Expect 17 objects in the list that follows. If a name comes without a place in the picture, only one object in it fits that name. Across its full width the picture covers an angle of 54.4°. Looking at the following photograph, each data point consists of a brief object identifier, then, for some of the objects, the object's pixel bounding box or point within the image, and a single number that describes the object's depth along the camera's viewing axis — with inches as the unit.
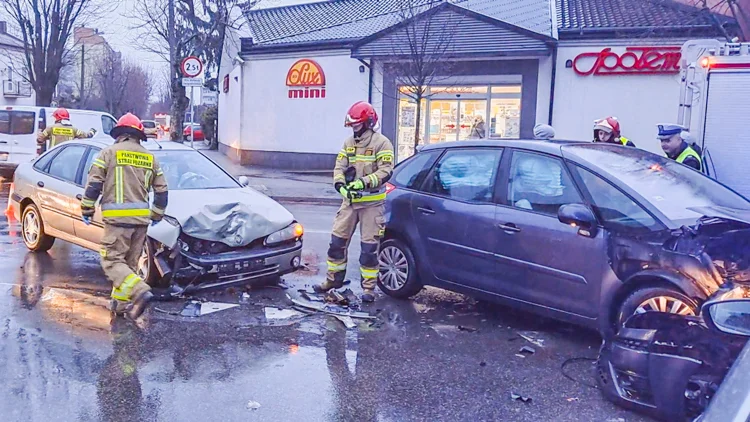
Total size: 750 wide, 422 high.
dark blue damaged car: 185.9
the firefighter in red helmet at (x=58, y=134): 523.8
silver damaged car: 256.8
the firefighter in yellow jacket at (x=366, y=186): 261.1
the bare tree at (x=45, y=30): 1021.8
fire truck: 338.0
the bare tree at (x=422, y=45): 702.5
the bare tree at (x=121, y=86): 2237.9
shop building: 711.7
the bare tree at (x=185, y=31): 1153.4
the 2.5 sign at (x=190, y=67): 644.7
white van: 681.0
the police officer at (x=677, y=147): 300.0
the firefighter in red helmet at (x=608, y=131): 337.4
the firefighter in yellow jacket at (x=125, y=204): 236.7
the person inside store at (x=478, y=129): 791.1
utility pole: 1882.4
